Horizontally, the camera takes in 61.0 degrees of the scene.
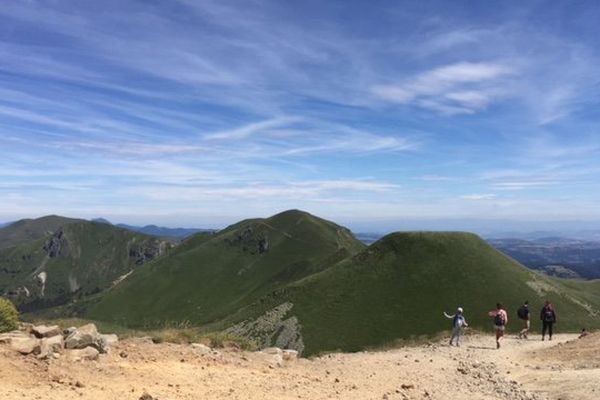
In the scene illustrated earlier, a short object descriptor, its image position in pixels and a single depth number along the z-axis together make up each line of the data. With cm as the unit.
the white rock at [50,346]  1676
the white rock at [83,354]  1748
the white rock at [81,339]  1838
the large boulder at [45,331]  2002
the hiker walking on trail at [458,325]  3616
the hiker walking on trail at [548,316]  4107
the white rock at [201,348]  2194
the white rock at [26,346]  1681
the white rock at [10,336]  1770
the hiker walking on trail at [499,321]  3722
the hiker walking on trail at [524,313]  4174
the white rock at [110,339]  1988
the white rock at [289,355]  2448
